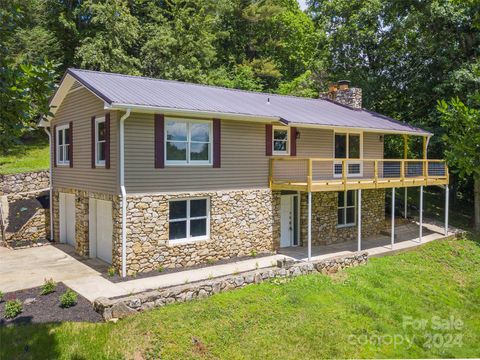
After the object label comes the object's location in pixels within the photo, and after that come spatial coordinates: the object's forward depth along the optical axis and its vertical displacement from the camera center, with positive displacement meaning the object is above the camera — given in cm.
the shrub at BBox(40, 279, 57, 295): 1032 -333
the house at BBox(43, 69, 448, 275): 1203 -36
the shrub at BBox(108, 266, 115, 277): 1180 -331
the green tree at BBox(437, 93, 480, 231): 1056 +51
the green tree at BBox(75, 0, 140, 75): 2628 +854
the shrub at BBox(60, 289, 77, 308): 941 -331
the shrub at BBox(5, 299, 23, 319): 898 -339
